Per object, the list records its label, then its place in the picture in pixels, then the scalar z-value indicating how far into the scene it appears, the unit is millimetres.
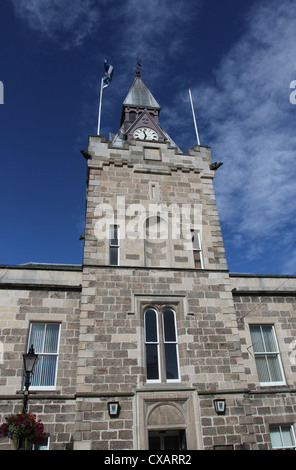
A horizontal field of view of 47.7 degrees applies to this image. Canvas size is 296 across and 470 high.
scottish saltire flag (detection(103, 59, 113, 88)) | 19219
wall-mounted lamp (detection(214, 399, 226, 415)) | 10008
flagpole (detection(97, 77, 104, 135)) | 15491
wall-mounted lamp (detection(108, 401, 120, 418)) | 9508
